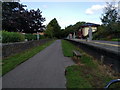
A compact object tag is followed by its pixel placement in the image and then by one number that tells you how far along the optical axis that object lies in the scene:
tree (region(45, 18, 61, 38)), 69.00
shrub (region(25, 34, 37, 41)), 21.71
